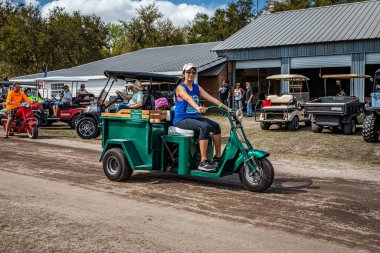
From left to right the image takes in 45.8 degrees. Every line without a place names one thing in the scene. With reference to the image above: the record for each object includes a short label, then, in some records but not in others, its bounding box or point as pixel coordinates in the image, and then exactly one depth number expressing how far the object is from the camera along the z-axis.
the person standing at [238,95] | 22.67
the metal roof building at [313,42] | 23.27
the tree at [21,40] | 50.16
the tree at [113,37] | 63.73
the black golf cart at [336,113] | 15.16
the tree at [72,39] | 52.94
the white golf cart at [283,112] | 16.84
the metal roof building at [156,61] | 29.11
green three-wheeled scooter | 6.81
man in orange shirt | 14.68
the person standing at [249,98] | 23.29
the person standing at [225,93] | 23.70
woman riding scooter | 6.99
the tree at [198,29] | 59.94
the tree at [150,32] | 58.06
